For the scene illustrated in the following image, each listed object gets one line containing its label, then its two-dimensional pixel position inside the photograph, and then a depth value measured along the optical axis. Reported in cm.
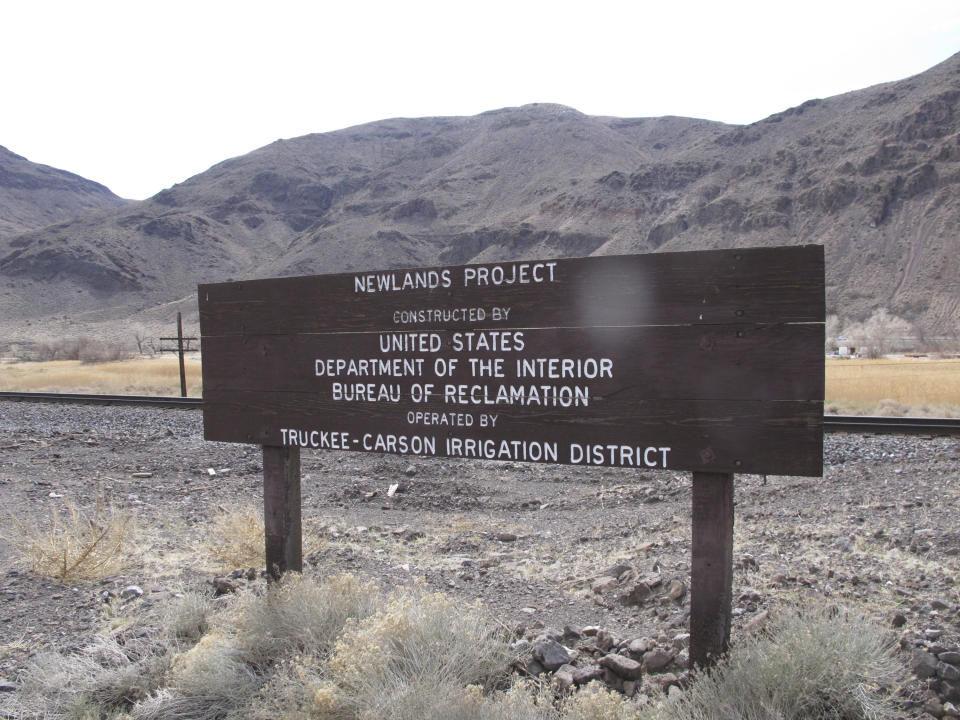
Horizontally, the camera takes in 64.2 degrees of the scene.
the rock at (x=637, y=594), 491
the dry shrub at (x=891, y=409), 1515
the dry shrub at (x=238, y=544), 603
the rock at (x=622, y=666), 375
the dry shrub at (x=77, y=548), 574
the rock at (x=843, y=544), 562
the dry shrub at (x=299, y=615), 400
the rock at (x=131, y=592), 543
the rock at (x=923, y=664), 346
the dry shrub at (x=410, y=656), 330
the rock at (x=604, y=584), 516
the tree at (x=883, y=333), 4400
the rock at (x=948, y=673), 341
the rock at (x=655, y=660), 383
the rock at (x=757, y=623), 402
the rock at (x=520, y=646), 401
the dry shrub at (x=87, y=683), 378
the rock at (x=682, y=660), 383
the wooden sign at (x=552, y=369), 330
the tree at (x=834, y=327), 5591
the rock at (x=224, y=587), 535
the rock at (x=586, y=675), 370
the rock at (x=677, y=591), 486
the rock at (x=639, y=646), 398
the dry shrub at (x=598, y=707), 305
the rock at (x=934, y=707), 321
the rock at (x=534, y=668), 382
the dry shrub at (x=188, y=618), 452
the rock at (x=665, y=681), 360
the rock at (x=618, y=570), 545
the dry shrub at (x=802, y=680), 305
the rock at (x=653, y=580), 505
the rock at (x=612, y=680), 371
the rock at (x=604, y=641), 407
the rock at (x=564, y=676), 362
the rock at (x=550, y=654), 386
